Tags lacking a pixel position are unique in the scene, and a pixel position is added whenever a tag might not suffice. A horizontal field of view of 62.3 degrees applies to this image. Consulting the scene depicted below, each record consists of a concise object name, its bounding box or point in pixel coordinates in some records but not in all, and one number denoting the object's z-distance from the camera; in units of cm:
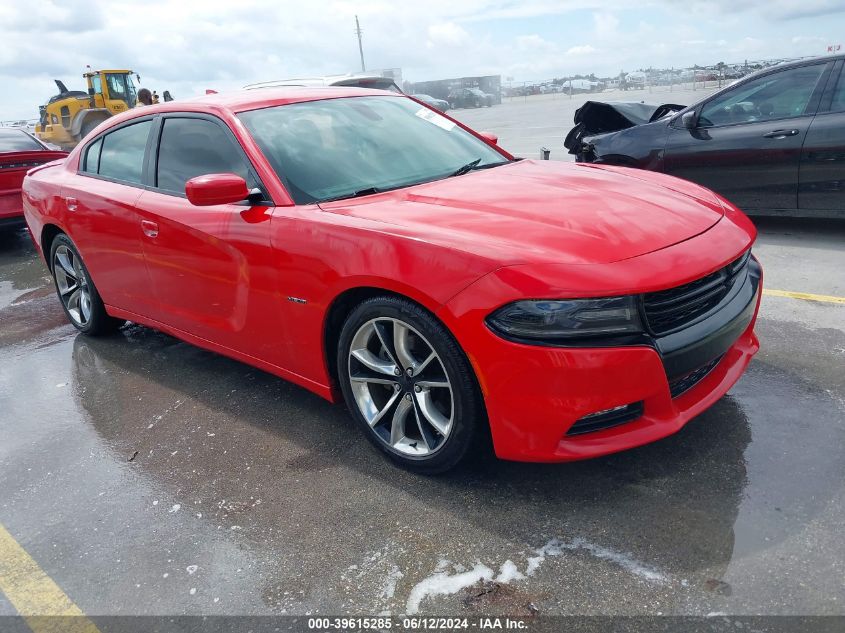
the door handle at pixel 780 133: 576
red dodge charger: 235
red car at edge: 829
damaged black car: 562
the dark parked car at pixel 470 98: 4050
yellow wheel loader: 2069
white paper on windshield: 399
